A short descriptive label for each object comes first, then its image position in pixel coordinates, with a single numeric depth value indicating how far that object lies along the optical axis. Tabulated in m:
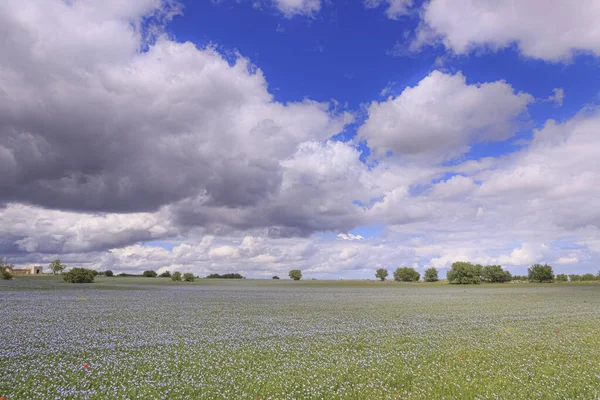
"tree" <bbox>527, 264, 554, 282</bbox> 194.88
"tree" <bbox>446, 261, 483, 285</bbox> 171.50
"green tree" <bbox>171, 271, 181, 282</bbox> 145.25
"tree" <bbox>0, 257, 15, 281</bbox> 108.56
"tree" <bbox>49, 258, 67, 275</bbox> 132.88
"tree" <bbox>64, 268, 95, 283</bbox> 101.56
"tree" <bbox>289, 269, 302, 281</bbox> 193.00
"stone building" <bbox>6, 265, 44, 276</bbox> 166.25
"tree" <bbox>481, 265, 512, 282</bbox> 197.35
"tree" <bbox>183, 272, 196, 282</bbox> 149.00
